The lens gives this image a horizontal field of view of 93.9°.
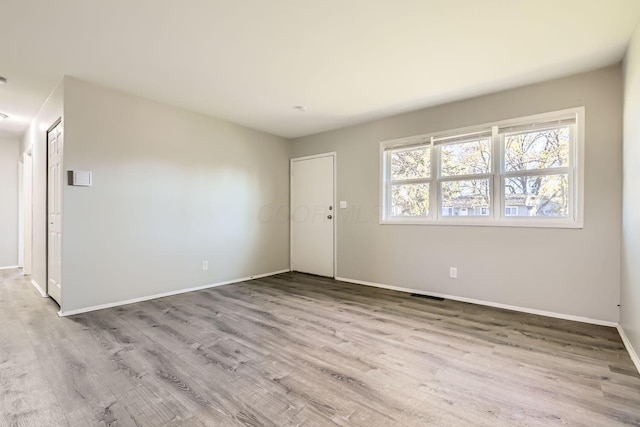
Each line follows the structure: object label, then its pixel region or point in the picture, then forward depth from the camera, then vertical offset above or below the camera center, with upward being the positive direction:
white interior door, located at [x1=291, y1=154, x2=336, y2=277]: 4.89 -0.05
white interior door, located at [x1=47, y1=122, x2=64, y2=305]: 3.12 +0.00
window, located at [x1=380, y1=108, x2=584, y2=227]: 2.97 +0.43
